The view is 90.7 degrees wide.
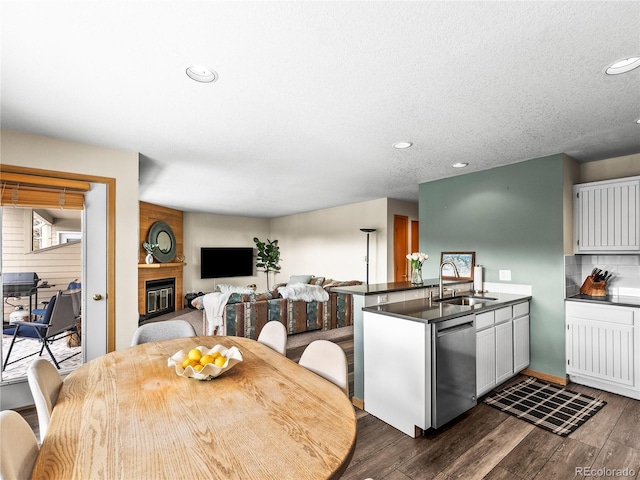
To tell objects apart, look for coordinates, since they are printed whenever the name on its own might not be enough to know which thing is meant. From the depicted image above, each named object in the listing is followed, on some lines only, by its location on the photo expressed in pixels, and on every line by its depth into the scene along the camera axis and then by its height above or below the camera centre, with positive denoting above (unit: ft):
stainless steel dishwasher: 7.51 -3.24
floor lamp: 19.94 +0.61
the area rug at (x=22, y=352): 8.58 -3.10
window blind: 8.50 +1.42
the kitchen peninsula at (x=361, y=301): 9.14 -1.85
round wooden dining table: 2.91 -2.13
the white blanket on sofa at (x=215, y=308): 14.51 -3.13
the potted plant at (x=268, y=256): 29.56 -1.49
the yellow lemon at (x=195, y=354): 5.11 -1.86
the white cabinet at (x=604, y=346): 9.32 -3.37
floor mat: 8.13 -4.78
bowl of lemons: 4.83 -1.97
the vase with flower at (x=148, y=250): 21.40 -0.63
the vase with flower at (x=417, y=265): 11.33 -0.94
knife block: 10.91 -1.73
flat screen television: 27.07 -1.92
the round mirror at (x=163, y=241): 22.15 -0.02
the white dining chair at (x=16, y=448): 2.74 -1.97
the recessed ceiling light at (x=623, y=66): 5.59 +3.14
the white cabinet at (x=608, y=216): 10.07 +0.75
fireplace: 21.68 -4.06
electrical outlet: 12.06 -1.39
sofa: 14.80 -3.68
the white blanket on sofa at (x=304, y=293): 16.63 -2.83
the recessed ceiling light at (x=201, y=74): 5.76 +3.14
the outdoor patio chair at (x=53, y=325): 8.69 -2.39
